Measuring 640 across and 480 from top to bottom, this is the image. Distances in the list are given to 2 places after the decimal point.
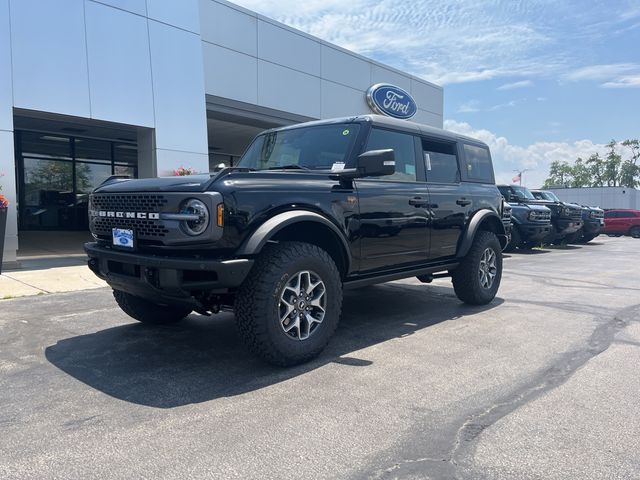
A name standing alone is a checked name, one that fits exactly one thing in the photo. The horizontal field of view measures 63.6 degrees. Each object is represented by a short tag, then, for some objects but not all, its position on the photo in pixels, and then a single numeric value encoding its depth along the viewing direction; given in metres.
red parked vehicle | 27.53
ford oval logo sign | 17.53
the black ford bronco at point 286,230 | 3.56
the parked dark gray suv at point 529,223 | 14.36
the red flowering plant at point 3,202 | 8.27
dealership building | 9.79
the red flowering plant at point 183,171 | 10.89
